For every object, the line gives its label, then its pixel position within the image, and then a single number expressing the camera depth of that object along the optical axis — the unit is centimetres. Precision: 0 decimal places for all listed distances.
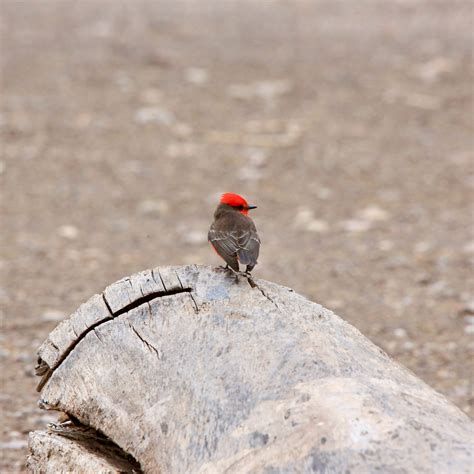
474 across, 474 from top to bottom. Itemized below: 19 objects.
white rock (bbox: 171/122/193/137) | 1876
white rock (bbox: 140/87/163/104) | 2034
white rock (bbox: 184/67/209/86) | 2142
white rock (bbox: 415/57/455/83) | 2187
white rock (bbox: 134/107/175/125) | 1925
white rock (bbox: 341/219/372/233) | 1491
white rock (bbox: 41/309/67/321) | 1143
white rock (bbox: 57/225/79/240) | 1453
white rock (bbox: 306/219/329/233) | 1495
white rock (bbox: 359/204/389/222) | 1538
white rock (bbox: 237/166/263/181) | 1681
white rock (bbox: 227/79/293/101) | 2064
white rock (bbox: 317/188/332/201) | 1616
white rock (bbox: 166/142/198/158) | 1784
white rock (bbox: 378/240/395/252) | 1416
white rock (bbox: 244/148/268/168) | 1737
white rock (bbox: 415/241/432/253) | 1406
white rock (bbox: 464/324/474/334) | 1135
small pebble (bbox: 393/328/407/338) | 1127
